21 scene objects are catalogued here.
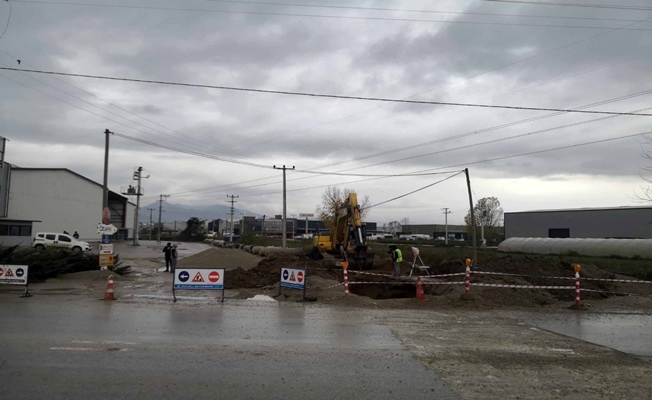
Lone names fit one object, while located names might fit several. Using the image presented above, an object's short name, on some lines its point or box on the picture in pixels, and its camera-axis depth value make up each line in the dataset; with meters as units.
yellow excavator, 25.22
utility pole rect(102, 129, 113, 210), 30.35
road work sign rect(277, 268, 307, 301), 16.94
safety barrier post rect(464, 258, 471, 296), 16.65
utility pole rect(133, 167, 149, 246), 67.56
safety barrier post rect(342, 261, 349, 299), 17.13
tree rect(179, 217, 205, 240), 114.56
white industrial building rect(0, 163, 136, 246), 52.97
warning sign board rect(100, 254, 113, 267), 23.95
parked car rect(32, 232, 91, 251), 46.03
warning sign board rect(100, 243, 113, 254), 24.13
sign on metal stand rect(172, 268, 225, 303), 16.88
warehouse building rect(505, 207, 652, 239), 55.70
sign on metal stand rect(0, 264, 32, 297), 17.39
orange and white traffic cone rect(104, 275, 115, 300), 16.66
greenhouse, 43.00
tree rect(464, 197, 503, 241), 106.62
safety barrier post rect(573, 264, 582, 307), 16.36
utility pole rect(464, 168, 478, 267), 24.46
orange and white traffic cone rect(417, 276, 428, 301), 17.06
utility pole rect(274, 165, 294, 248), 48.88
